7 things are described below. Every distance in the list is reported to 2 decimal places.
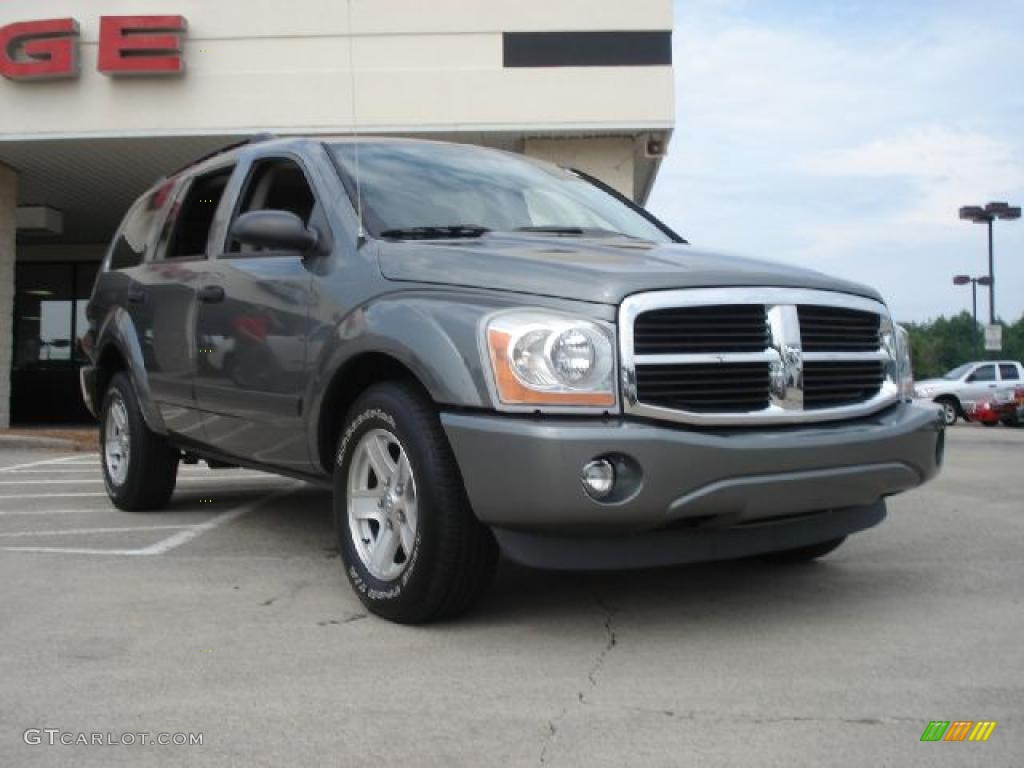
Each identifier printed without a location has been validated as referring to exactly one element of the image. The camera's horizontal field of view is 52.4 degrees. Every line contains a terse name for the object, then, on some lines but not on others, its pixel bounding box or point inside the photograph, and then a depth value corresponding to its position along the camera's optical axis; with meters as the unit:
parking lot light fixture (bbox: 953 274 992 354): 45.53
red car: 23.11
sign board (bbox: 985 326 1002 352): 33.00
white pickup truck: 24.92
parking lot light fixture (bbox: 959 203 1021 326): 36.91
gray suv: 3.27
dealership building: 13.77
